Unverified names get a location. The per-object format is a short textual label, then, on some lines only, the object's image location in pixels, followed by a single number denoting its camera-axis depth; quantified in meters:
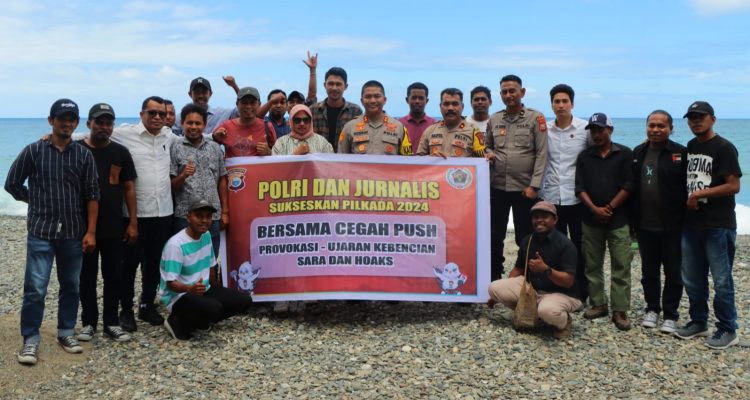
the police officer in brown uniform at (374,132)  6.54
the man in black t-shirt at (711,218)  5.30
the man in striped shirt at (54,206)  4.90
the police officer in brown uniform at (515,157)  6.36
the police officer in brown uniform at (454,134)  6.45
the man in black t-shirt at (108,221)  5.26
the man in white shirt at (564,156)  6.28
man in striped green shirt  5.45
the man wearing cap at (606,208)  6.00
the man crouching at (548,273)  5.69
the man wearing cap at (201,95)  7.32
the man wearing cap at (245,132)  6.34
